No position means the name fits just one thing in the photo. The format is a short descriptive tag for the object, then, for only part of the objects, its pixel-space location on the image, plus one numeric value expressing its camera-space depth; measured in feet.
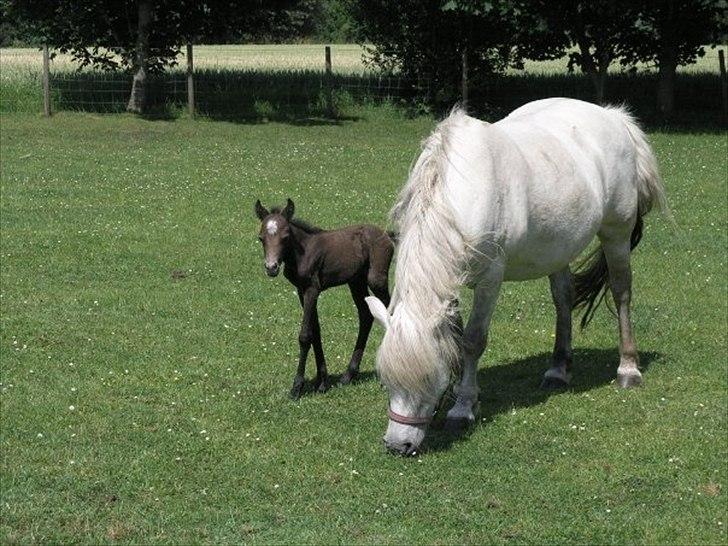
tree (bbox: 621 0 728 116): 95.50
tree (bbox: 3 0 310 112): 96.32
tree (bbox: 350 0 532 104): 99.96
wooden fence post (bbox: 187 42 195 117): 94.02
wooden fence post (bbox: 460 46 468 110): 96.89
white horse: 25.96
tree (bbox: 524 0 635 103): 93.97
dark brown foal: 29.84
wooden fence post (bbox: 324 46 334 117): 99.35
